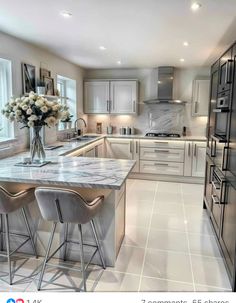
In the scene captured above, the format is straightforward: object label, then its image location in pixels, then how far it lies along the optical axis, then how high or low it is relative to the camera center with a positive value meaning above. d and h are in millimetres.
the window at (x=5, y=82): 3316 +508
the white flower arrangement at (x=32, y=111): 2551 +102
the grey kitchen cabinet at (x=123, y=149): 5492 -579
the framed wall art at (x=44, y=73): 3975 +777
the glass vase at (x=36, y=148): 2711 -293
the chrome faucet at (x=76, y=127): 5477 -121
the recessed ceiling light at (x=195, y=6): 2247 +1063
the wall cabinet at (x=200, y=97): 5371 +559
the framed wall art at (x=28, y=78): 3566 +626
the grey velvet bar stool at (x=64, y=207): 1875 -652
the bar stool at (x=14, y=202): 2080 -706
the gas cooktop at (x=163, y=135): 5523 -266
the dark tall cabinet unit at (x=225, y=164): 2227 -421
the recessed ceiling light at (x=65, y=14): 2480 +1067
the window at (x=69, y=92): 5308 +627
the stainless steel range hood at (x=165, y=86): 5404 +790
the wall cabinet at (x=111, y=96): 5656 +583
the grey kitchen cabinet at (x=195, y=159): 5117 -725
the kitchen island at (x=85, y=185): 2171 -533
